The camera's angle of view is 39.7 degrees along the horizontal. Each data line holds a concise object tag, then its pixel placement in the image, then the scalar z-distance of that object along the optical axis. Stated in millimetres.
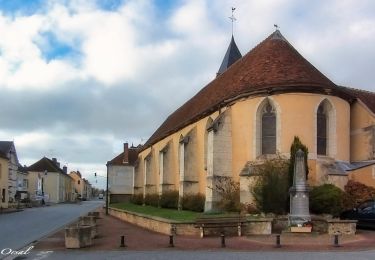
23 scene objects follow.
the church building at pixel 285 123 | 26516
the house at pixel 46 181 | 94875
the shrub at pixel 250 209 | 24672
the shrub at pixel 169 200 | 35269
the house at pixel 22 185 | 77950
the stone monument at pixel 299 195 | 20641
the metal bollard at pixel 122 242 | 17202
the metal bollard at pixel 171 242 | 17031
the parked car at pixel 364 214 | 22516
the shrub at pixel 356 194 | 25375
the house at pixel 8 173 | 56625
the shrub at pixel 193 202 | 29964
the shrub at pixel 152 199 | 41181
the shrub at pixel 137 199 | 50700
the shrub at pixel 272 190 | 23266
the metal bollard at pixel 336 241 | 16781
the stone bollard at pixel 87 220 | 22953
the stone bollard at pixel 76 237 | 16828
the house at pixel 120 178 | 71069
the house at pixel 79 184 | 148725
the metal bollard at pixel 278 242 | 16766
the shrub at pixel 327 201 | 23453
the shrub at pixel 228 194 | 26203
